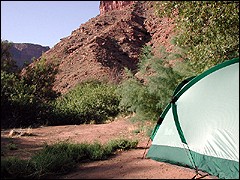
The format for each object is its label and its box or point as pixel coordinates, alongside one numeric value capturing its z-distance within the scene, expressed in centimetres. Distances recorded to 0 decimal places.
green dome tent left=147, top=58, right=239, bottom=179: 505
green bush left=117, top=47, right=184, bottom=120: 1023
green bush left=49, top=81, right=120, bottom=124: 1639
